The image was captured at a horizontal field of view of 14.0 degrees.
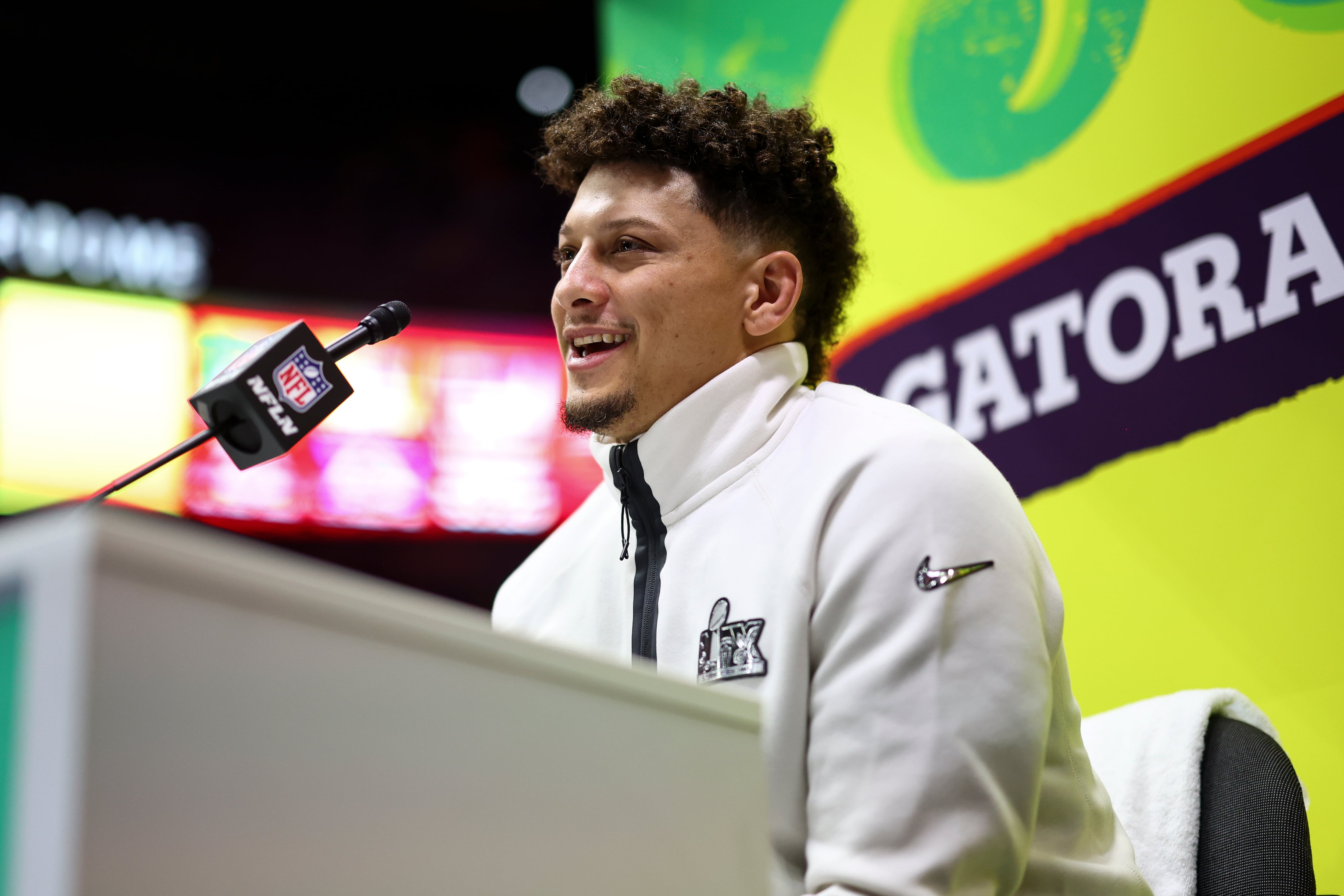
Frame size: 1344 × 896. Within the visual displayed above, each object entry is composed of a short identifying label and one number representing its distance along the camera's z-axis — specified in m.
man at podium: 2.80
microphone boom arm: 2.89
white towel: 2.93
